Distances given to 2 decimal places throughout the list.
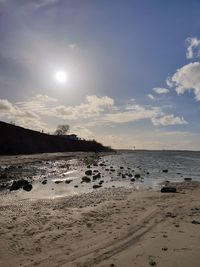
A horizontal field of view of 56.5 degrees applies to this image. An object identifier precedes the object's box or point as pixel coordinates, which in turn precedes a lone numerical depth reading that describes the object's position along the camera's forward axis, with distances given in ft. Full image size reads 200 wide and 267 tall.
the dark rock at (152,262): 16.09
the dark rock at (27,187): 43.57
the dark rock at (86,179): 57.26
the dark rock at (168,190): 44.66
